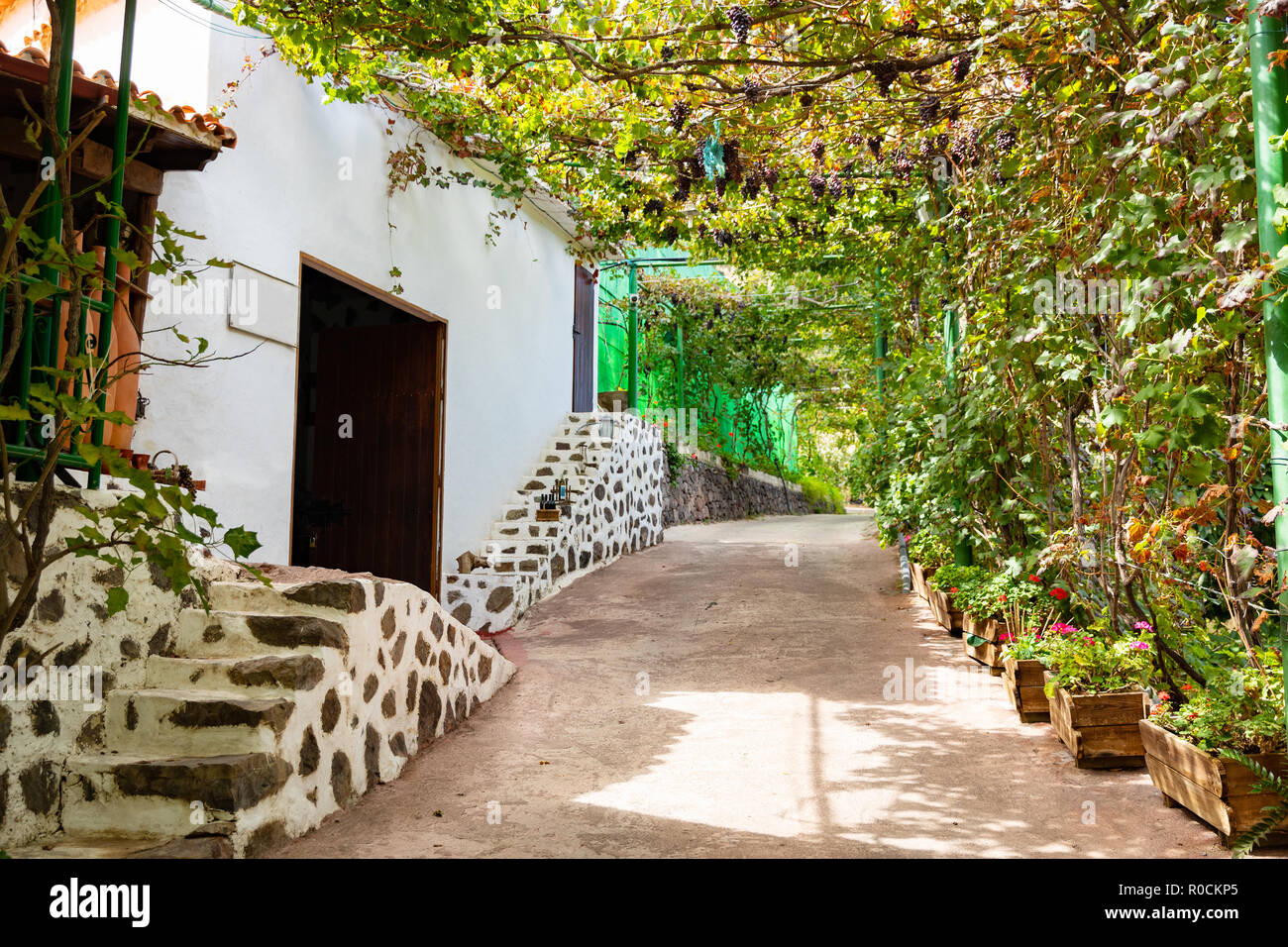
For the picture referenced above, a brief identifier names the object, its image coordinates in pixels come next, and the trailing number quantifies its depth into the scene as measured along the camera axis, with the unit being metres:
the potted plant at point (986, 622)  5.37
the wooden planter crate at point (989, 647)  5.37
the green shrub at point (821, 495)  20.43
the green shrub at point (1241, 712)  2.98
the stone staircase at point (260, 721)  3.00
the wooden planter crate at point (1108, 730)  3.82
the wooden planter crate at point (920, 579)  7.33
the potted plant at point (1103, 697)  3.82
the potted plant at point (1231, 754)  2.86
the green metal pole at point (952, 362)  6.12
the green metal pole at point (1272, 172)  2.50
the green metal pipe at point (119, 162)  3.09
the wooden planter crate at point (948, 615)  6.34
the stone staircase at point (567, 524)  7.61
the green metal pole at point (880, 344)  9.95
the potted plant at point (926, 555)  7.25
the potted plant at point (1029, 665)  4.48
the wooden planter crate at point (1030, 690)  4.47
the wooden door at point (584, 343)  11.11
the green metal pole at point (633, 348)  12.14
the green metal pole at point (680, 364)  13.95
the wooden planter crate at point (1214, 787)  2.89
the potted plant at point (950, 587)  6.19
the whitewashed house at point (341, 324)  5.12
